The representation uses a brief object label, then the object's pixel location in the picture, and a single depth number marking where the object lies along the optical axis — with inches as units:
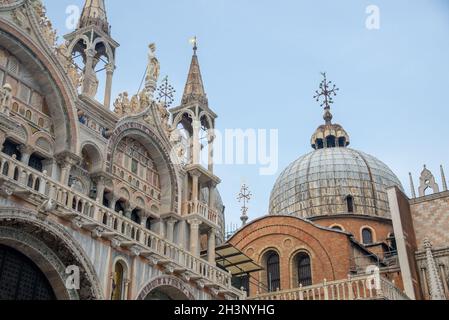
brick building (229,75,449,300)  1013.8
